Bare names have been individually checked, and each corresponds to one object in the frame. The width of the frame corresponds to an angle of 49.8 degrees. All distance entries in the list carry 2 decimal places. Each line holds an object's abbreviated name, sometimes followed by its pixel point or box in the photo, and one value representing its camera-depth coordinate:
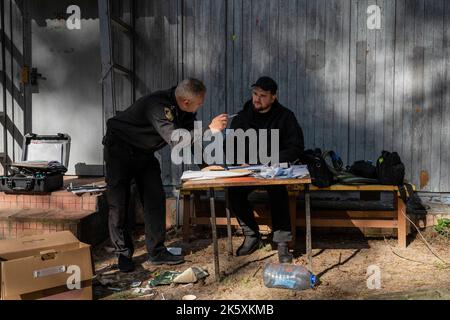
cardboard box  3.47
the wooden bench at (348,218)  5.24
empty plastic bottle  4.12
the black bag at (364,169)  5.41
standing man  4.41
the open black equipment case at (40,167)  5.73
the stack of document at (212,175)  4.32
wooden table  4.12
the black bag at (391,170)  5.18
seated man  4.85
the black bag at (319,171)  5.21
